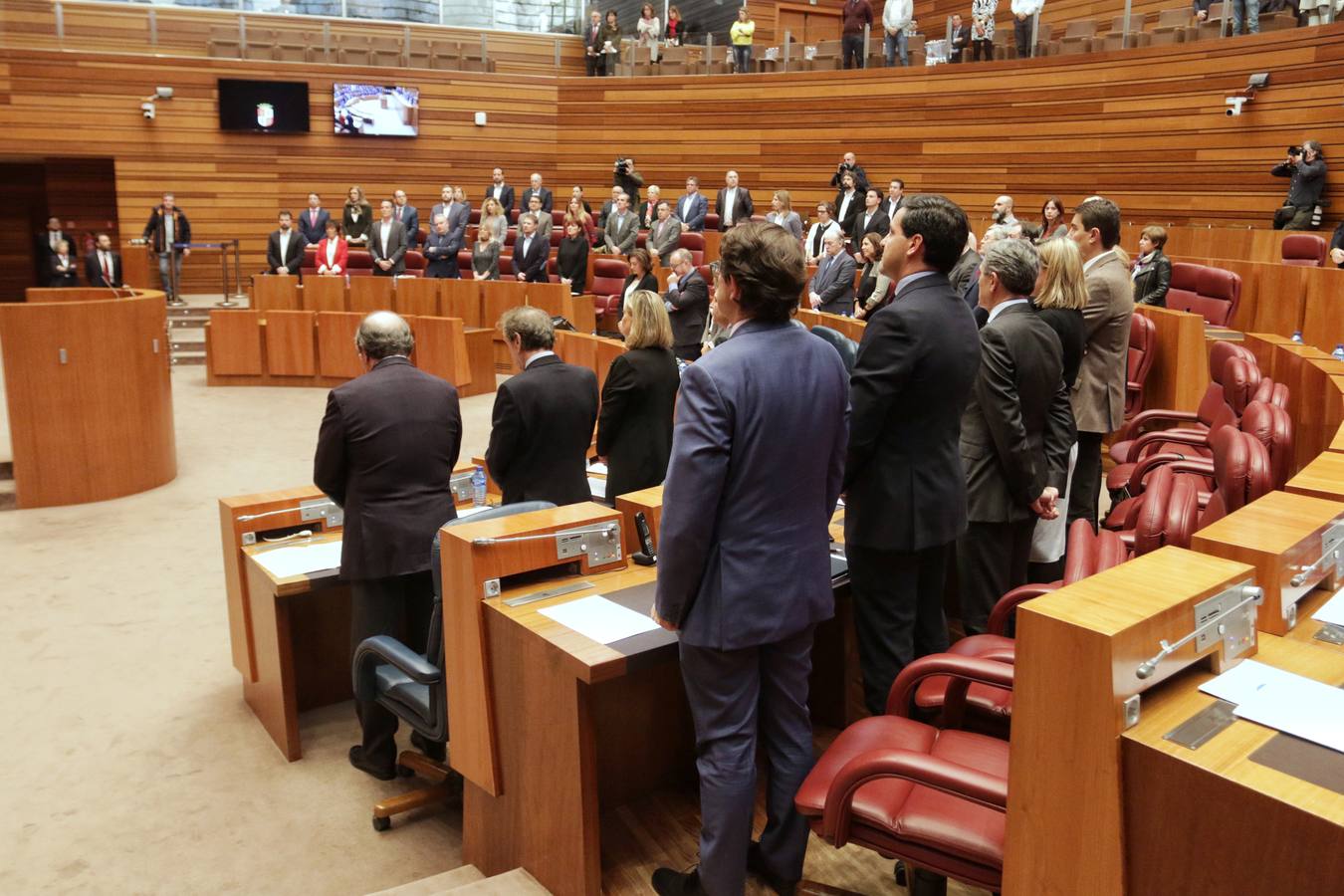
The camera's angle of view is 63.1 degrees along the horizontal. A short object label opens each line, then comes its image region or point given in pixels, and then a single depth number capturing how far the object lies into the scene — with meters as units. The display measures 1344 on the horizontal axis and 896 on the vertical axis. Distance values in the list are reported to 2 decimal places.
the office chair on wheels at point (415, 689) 2.60
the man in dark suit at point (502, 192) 12.32
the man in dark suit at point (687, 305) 7.57
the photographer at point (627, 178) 11.51
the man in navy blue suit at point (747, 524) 1.84
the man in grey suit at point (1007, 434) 2.80
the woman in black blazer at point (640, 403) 3.72
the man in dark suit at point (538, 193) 11.78
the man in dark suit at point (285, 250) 10.92
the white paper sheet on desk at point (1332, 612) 1.75
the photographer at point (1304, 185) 8.49
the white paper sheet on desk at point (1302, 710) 1.36
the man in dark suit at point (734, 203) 11.34
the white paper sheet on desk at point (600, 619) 2.11
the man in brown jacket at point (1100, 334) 3.96
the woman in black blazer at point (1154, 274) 6.21
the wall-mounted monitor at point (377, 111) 13.55
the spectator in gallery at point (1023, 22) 10.98
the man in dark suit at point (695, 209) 11.20
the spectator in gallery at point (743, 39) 13.13
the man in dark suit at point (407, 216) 11.16
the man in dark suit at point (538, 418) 3.33
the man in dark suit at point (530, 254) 9.88
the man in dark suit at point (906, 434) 2.38
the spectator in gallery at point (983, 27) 11.31
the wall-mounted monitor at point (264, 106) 13.13
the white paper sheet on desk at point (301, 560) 3.21
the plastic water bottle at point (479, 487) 3.73
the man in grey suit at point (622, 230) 10.66
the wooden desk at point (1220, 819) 1.19
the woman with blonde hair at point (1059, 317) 3.29
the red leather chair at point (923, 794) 1.66
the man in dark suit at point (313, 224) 11.55
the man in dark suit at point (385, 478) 3.04
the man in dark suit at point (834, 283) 7.56
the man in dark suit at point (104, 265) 11.07
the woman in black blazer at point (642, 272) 7.43
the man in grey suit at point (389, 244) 10.62
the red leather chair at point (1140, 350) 5.18
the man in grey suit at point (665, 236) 10.17
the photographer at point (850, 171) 10.88
